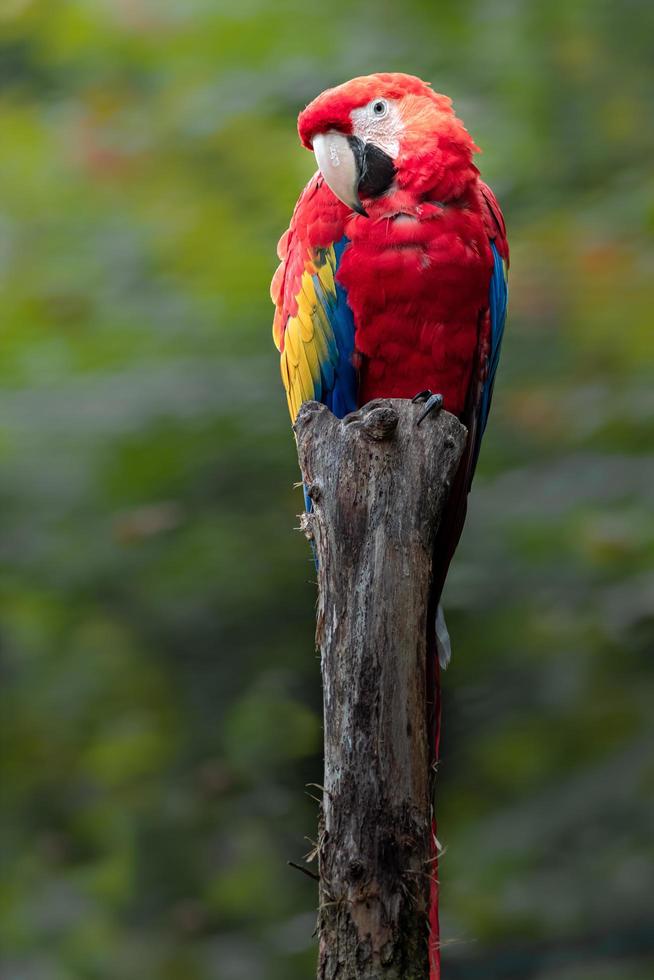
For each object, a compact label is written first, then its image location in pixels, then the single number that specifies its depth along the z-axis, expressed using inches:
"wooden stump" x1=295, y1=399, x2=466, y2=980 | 317.2
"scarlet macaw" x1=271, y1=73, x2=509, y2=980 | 324.7
